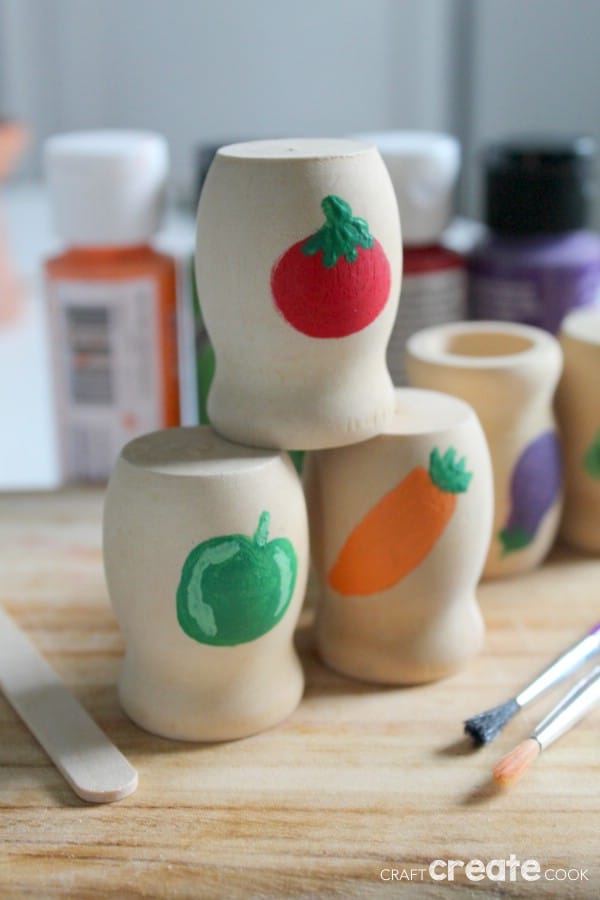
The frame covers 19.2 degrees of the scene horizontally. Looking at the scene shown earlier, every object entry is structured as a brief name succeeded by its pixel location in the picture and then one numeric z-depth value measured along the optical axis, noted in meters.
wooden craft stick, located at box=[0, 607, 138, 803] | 0.31
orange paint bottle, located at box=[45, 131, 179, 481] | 0.42
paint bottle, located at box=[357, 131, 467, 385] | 0.43
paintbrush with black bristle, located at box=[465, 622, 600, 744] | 0.32
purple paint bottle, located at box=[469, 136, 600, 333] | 0.43
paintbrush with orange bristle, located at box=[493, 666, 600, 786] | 0.31
